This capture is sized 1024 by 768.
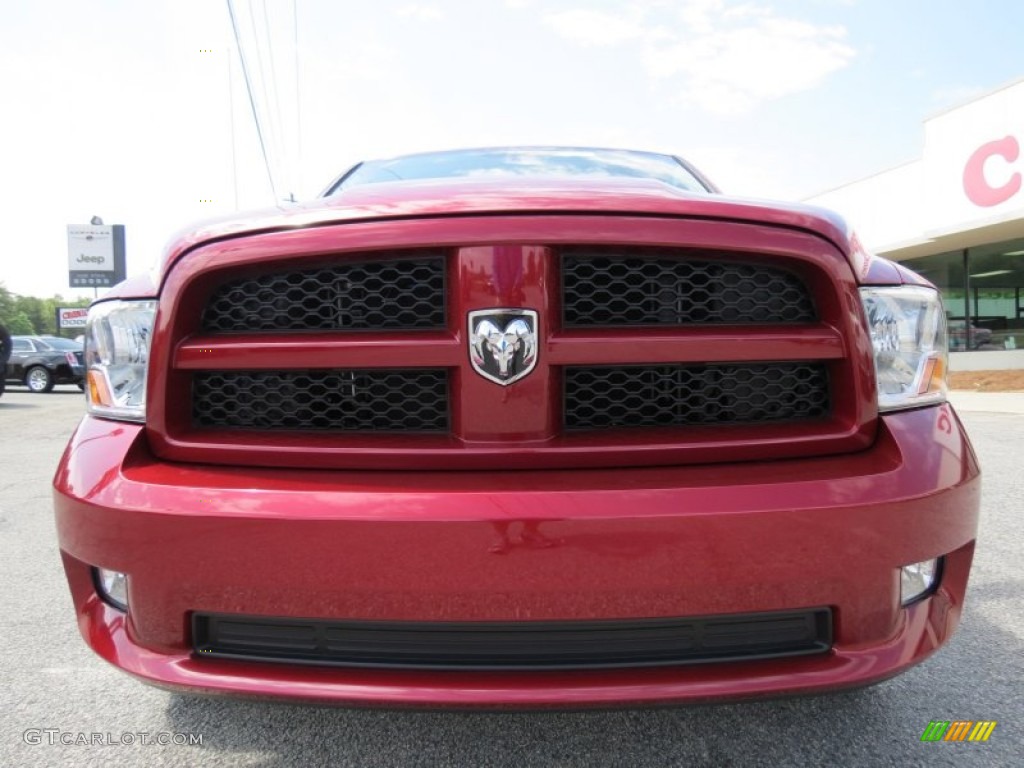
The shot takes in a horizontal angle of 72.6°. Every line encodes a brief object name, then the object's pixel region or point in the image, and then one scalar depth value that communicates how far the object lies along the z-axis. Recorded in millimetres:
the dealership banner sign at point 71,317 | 31659
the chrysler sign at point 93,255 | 42656
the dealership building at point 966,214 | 15248
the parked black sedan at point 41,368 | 17562
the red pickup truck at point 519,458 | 1219
